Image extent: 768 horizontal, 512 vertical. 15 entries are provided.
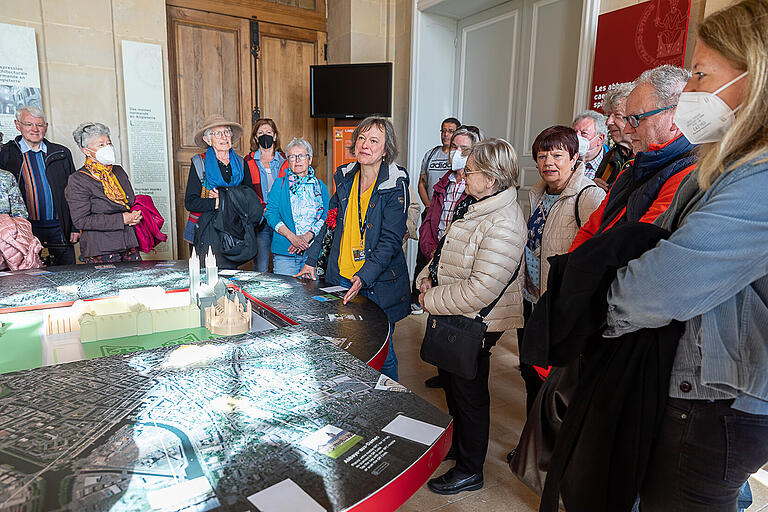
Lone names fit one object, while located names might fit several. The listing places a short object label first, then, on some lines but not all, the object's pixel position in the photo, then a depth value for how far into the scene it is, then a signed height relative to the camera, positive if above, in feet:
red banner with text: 9.47 +2.77
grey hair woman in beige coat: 5.87 -1.23
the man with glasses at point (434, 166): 13.03 +0.19
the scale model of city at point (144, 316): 4.97 -1.55
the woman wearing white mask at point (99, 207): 9.29 -0.79
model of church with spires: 5.11 -1.49
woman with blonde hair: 2.69 -0.60
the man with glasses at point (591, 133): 8.98 +0.81
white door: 13.10 +3.11
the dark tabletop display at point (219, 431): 2.48 -1.59
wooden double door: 16.30 +3.16
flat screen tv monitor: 16.03 +2.70
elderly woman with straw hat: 10.00 -0.21
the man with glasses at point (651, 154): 4.10 +0.21
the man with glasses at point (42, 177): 11.39 -0.32
